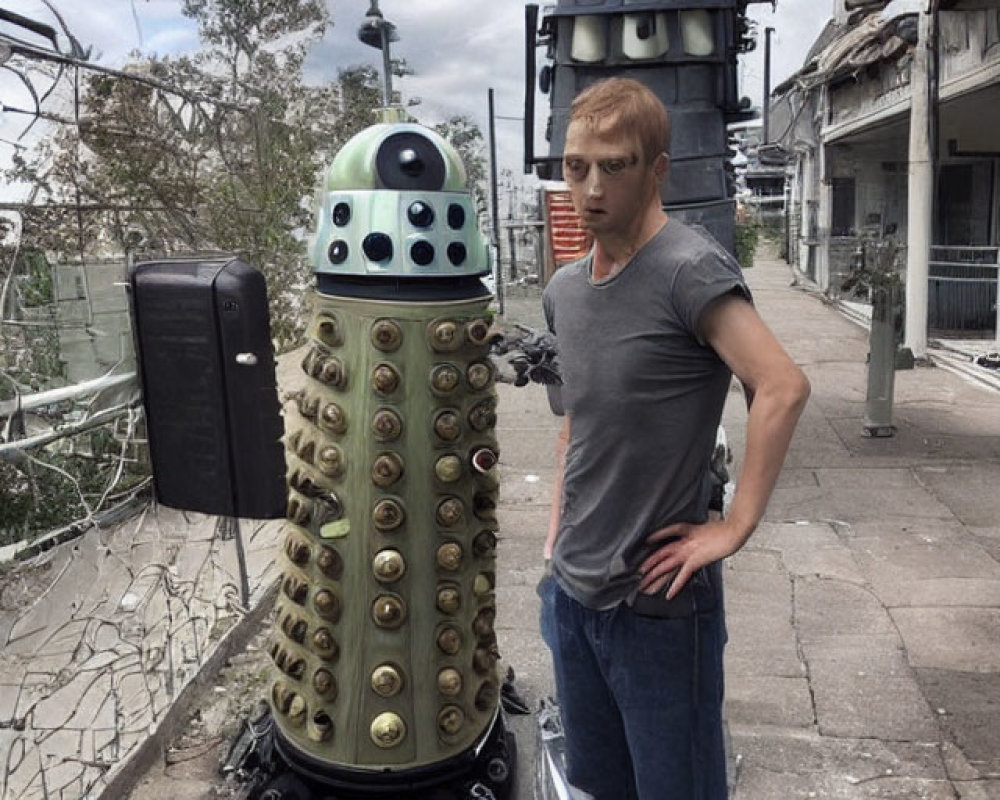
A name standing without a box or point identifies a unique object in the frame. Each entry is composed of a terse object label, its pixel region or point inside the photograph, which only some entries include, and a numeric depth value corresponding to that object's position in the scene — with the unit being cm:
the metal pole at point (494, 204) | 1520
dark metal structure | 468
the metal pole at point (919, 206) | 1129
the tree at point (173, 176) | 430
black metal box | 247
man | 167
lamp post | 378
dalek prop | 246
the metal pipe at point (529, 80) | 480
